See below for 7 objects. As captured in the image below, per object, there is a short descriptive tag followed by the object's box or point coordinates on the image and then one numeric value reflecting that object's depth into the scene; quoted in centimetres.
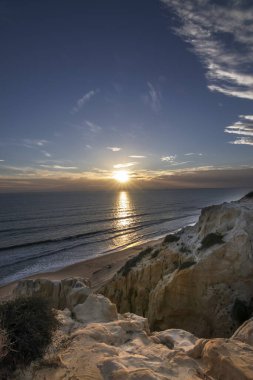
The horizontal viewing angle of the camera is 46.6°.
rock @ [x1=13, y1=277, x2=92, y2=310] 1077
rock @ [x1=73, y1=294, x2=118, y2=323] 890
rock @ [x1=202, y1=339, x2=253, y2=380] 553
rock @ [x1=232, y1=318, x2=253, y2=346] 737
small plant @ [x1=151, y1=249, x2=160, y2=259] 1684
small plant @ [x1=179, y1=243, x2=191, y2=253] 1507
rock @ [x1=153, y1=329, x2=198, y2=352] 739
